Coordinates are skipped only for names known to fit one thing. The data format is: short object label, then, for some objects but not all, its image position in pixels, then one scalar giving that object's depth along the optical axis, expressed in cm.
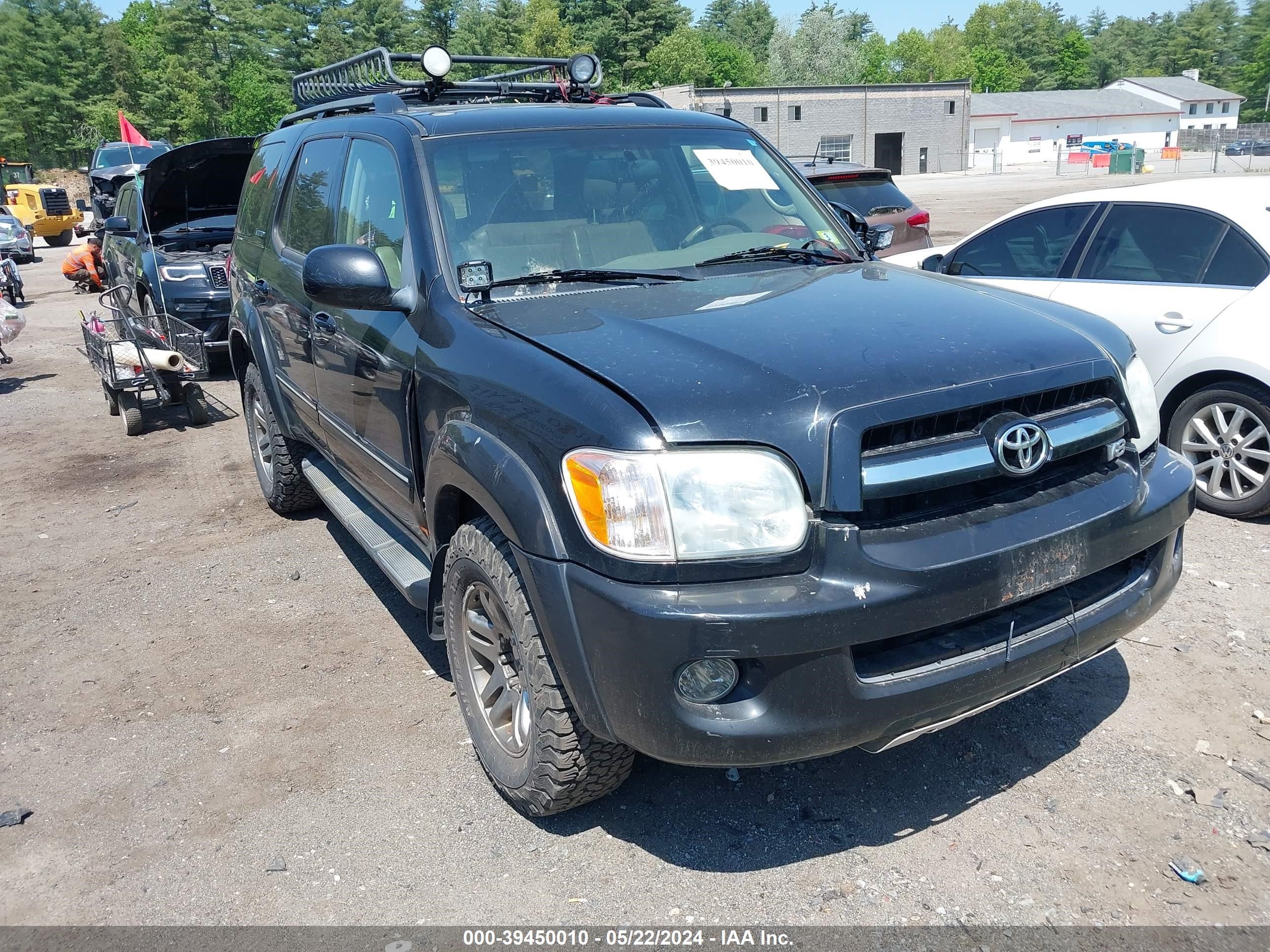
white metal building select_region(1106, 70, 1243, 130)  9906
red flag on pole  1496
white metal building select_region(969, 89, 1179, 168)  8444
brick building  6612
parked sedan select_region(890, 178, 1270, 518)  512
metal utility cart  823
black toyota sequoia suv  240
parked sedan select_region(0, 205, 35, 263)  2388
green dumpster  5369
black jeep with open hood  1027
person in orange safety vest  1770
